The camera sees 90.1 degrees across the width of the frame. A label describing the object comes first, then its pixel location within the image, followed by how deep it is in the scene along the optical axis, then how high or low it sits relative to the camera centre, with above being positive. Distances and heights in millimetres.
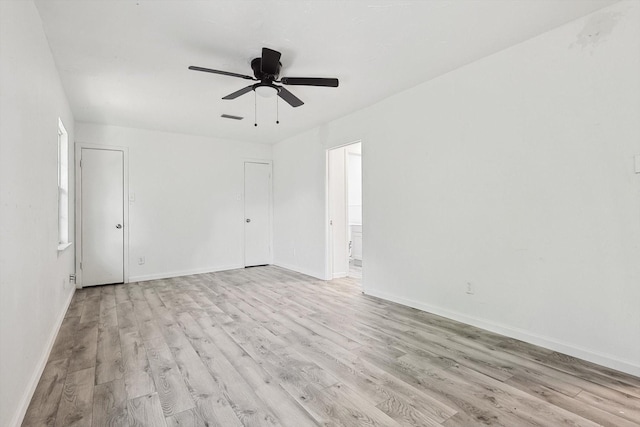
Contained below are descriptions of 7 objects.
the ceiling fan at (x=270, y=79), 2615 +1164
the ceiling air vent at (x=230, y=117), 4660 +1416
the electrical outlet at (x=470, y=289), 3121 -748
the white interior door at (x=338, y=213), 5195 -9
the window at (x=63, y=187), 3877 +301
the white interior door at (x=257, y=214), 6387 -37
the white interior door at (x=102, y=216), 4910 -67
